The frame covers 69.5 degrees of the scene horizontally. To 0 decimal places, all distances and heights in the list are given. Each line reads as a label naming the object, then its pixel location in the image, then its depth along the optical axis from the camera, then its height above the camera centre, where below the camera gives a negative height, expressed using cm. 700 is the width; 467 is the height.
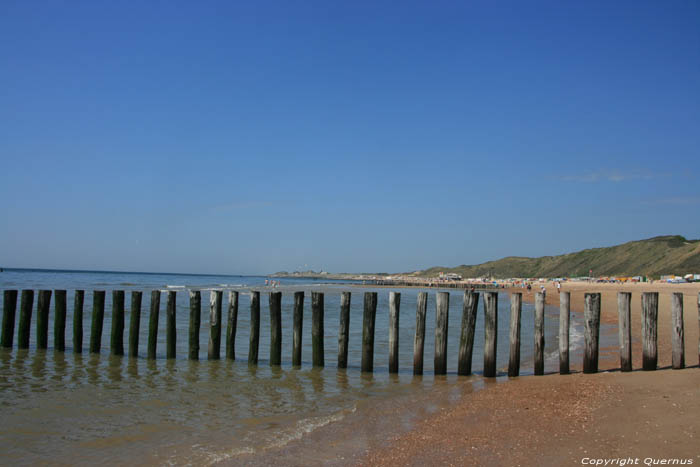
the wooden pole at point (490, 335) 1007 -138
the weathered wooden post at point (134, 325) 1226 -169
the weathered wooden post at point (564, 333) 970 -126
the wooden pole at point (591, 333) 960 -123
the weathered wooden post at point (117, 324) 1256 -173
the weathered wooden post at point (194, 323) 1189 -160
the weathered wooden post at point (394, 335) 1070 -153
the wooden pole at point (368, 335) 1080 -156
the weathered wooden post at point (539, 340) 1000 -146
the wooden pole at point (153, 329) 1200 -172
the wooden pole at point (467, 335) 1027 -143
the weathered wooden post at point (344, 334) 1105 -159
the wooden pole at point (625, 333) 953 -121
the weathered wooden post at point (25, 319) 1308 -174
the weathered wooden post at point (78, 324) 1266 -178
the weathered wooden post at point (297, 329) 1131 -156
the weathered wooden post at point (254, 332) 1153 -168
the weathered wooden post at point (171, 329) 1205 -174
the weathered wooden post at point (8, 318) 1310 -172
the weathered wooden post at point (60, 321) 1277 -172
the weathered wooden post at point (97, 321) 1266 -170
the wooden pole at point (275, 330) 1138 -159
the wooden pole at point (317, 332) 1127 -160
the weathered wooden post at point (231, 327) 1190 -163
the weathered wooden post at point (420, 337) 1041 -153
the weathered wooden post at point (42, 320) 1304 -174
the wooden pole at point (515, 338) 1000 -142
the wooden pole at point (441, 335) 1038 -146
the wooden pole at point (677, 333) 934 -116
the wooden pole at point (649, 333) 945 -119
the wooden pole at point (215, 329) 1191 -169
